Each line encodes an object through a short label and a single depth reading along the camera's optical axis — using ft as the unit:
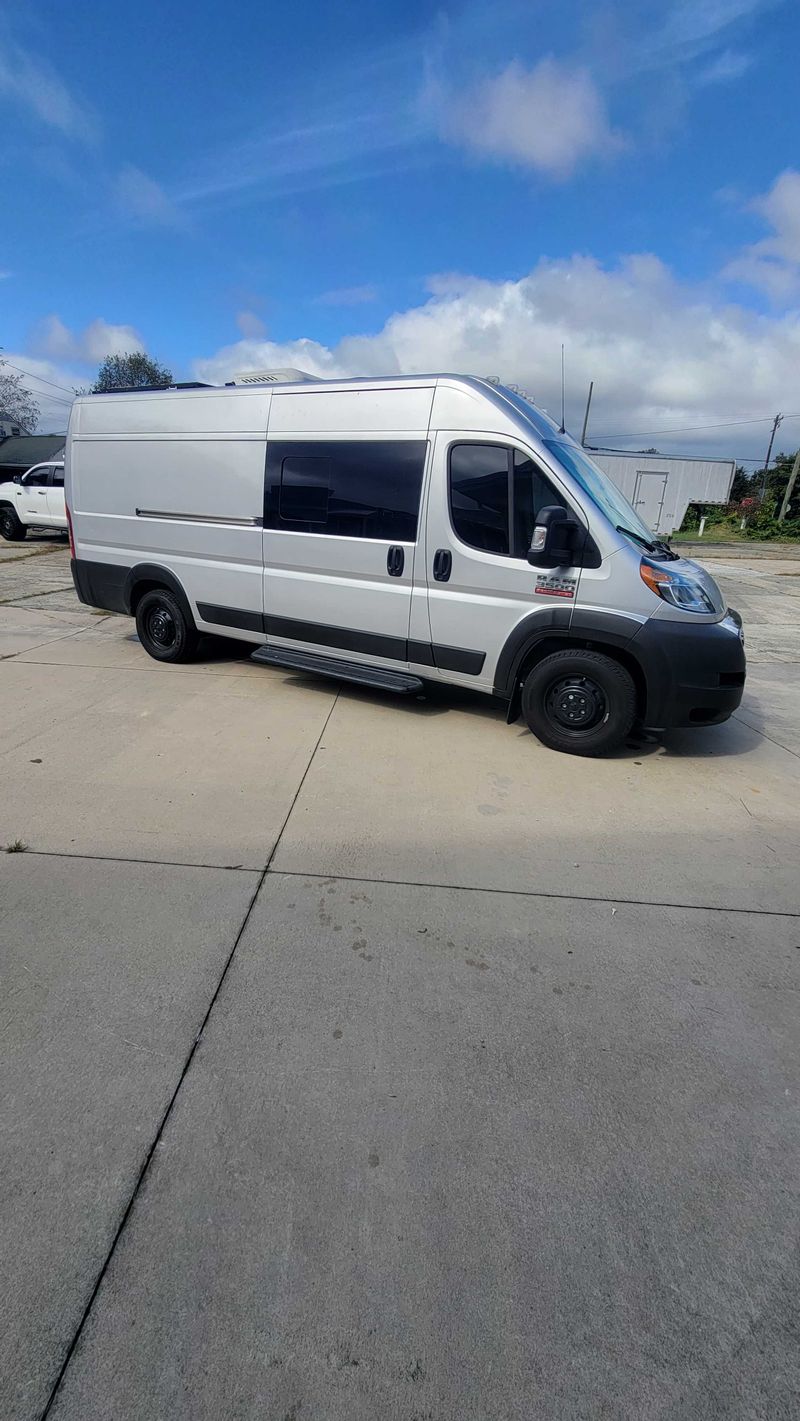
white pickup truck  51.44
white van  13.48
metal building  126.41
